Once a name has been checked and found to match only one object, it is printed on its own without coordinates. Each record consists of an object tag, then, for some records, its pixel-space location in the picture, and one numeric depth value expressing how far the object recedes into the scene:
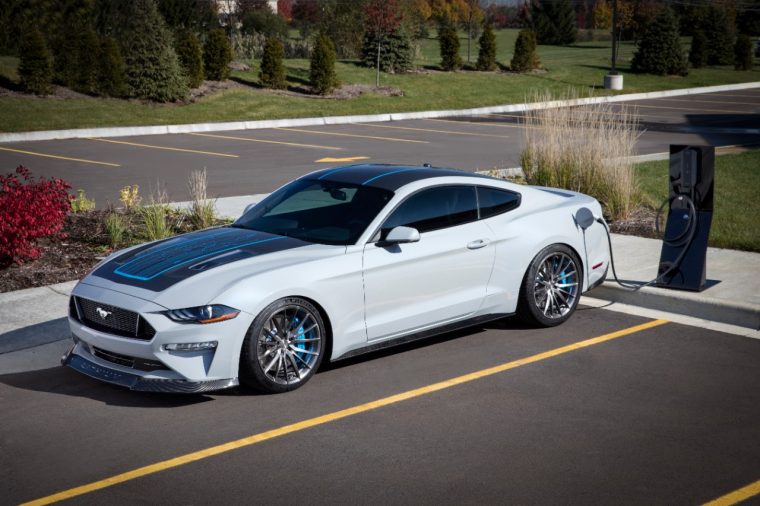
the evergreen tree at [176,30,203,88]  32.44
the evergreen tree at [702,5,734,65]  53.50
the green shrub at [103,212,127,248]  11.58
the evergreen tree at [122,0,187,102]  30.36
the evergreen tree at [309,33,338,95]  33.91
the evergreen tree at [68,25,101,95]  30.73
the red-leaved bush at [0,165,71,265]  10.49
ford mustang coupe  6.80
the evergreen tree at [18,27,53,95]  29.00
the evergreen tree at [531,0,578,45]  73.38
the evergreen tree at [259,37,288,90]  34.09
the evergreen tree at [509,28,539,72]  44.72
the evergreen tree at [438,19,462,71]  41.78
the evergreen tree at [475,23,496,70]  43.59
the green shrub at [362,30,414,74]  39.75
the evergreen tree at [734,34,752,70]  51.73
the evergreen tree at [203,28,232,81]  33.84
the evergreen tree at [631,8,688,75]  46.16
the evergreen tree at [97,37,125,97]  30.77
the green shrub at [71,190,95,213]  13.34
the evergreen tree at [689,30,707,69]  51.22
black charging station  9.47
